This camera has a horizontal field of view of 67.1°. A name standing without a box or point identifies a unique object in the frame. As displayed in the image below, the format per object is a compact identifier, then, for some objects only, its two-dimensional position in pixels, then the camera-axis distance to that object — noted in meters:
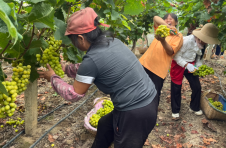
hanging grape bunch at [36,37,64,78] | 1.73
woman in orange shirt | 2.89
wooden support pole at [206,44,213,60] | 8.20
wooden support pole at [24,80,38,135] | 2.41
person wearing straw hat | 3.04
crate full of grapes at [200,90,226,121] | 3.56
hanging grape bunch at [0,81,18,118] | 1.19
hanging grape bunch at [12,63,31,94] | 1.44
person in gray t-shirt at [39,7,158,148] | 1.52
